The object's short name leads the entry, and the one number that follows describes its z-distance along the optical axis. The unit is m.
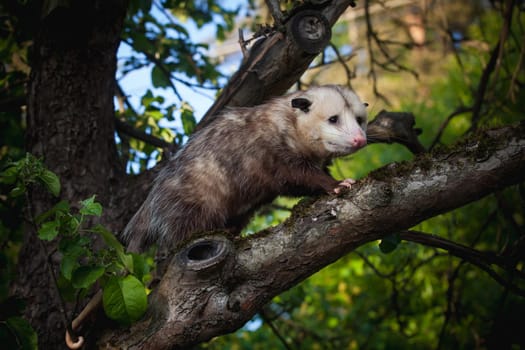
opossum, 2.08
